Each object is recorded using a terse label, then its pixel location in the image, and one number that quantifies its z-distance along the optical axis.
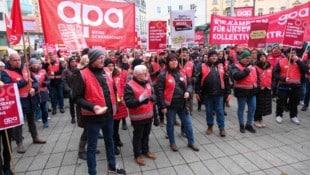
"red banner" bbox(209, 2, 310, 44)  8.80
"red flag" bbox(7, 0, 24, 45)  5.03
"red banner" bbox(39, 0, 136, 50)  5.47
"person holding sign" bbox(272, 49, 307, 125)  6.95
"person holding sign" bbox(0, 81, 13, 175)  4.48
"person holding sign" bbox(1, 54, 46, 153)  5.62
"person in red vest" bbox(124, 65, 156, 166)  4.73
